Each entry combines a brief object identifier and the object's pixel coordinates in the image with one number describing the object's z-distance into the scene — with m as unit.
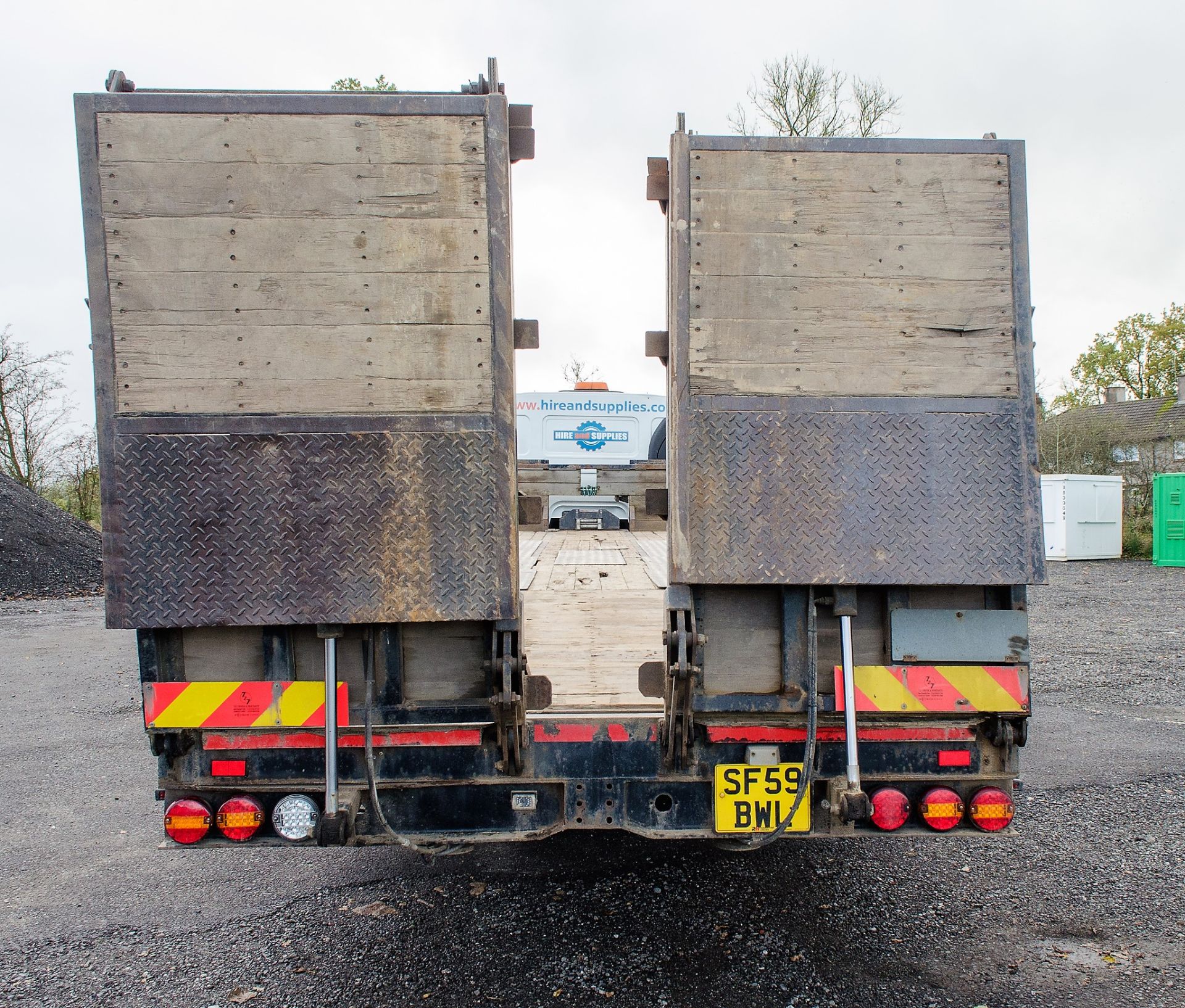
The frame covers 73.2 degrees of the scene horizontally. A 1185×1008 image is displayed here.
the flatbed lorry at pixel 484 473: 2.59
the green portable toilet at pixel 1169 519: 19.69
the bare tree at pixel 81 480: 25.42
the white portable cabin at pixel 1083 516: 20.72
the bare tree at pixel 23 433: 24.50
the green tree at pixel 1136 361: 39.66
